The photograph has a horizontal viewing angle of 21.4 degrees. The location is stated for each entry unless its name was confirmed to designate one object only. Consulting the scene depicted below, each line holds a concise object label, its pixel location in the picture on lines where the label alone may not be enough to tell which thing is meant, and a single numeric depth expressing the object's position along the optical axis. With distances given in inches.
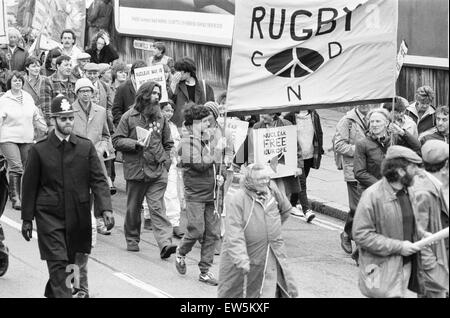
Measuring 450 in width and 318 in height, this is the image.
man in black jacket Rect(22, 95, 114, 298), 397.4
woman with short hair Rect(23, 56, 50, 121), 657.6
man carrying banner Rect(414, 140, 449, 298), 358.0
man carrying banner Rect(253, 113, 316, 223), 526.9
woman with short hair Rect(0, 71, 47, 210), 602.2
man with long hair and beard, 513.3
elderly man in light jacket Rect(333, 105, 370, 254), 521.3
